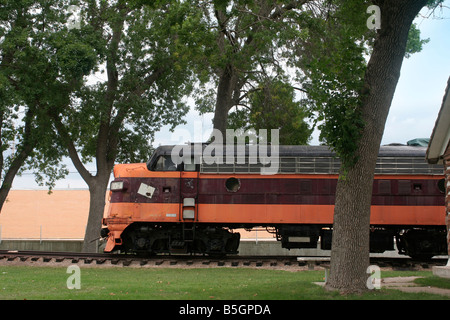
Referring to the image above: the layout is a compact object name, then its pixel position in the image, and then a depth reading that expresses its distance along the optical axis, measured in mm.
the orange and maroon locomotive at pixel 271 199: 16453
